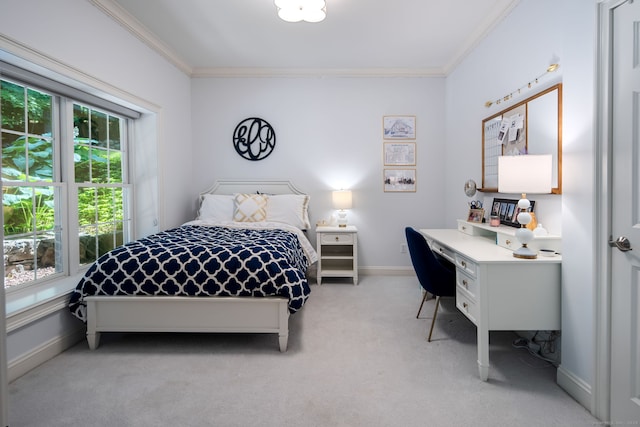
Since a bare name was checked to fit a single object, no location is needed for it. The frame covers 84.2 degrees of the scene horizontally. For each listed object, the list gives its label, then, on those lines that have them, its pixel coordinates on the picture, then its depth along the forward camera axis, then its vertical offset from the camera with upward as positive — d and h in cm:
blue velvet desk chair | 256 -50
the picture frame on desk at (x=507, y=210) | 260 -6
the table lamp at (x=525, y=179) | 202 +14
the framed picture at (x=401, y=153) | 441 +63
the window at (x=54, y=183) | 237 +17
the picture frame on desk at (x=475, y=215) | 304 -11
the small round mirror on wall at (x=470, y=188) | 331 +14
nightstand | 405 -45
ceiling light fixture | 258 +146
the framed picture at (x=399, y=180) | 443 +29
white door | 152 -6
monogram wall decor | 443 +83
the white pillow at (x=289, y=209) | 411 -6
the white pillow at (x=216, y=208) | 409 -4
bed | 238 -58
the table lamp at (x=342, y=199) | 423 +6
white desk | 199 -52
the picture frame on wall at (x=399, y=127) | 440 +95
